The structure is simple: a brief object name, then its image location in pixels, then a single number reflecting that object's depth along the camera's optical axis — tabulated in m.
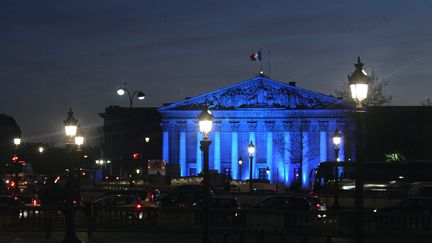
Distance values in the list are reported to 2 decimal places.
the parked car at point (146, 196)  45.21
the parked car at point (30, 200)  49.01
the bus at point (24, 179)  69.47
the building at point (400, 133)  128.00
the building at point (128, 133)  139.62
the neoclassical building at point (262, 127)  127.75
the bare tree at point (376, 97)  90.18
